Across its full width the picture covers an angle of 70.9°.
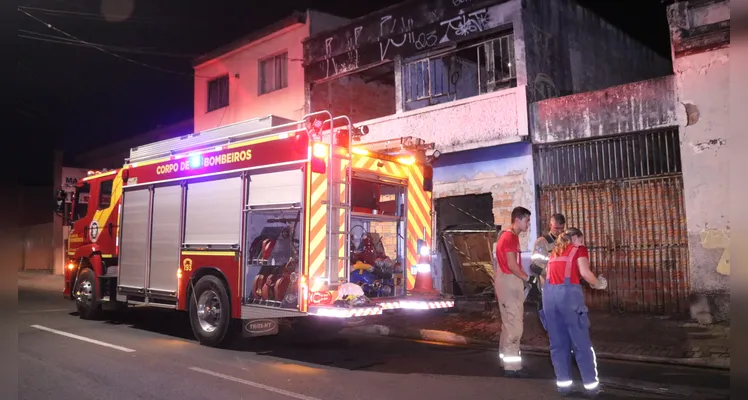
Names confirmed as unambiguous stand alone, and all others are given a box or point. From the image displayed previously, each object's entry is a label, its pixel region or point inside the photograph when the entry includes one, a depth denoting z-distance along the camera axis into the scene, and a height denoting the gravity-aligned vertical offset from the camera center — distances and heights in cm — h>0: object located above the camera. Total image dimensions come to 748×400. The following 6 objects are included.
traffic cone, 809 -35
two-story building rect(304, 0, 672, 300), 1162 +445
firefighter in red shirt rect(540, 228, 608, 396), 507 -64
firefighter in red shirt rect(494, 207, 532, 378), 595 -51
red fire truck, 670 +38
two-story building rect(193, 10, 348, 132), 1717 +645
